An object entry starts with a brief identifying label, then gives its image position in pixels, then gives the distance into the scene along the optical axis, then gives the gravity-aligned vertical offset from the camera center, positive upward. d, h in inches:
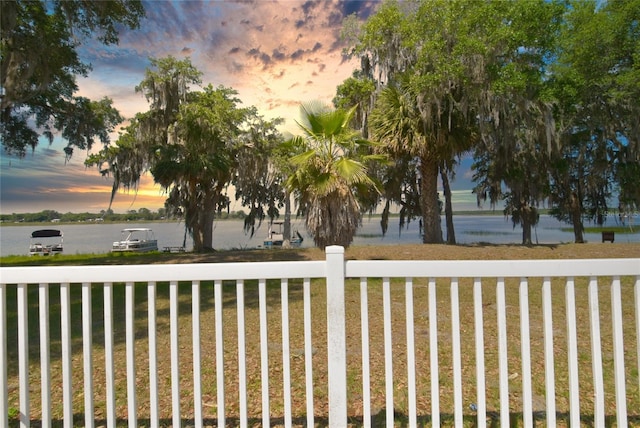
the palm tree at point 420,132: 418.6 +101.9
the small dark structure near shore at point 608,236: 709.1 -55.2
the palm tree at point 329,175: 284.5 +34.8
